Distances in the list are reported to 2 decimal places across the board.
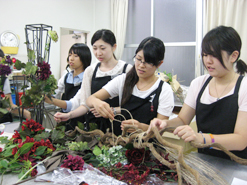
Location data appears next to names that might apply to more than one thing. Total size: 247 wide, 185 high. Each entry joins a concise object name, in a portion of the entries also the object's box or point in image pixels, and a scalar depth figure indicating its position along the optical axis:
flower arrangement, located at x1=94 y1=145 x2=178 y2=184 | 0.86
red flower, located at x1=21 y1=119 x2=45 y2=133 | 1.26
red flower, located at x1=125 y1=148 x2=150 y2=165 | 0.94
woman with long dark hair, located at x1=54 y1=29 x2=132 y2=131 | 1.64
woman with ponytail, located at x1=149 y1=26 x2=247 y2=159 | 1.08
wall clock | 3.56
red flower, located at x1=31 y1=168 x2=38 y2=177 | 0.92
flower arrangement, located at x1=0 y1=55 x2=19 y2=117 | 1.27
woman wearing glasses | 1.30
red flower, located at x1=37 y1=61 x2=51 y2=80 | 1.27
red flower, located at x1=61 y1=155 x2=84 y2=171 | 0.94
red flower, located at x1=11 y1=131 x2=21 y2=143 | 1.20
